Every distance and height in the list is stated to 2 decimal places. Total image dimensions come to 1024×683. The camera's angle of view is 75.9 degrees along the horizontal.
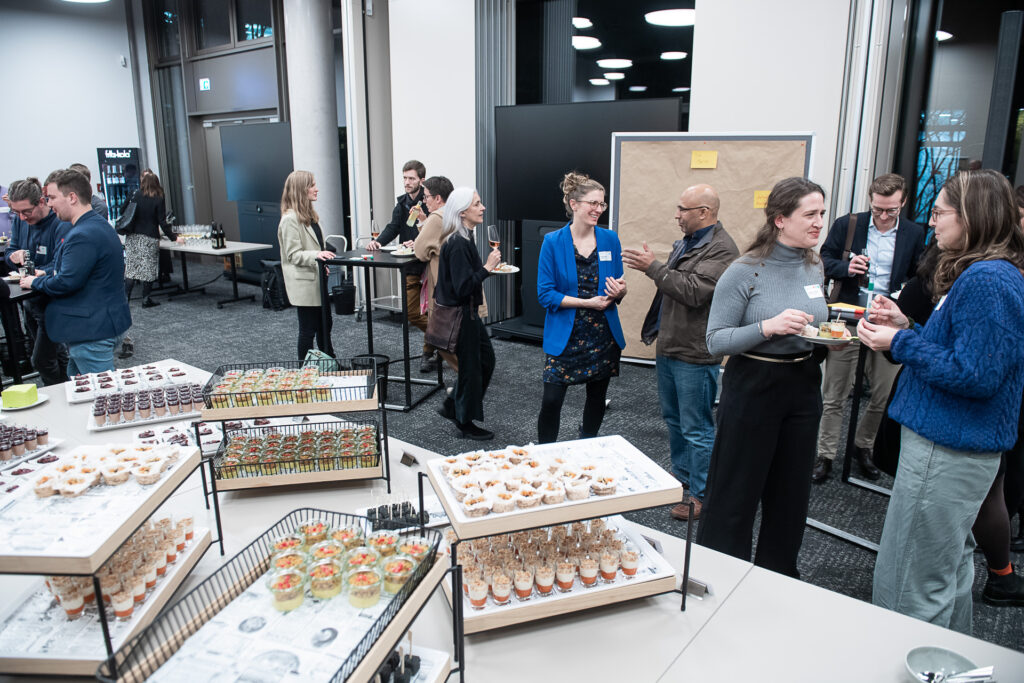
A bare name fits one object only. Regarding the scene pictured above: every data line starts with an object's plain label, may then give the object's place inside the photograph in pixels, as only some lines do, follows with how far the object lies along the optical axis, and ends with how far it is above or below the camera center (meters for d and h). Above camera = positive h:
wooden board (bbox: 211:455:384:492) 1.95 -0.88
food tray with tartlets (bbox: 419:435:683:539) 1.29 -0.64
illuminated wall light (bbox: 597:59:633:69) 6.35 +1.12
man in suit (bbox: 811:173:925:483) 3.24 -0.45
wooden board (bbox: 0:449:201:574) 1.05 -0.60
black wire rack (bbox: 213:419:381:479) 1.96 -0.84
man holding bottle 4.88 -0.37
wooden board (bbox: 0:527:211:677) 1.21 -0.86
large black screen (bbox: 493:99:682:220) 4.96 +0.31
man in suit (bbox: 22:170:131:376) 3.19 -0.49
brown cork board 4.23 +0.03
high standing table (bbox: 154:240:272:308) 7.16 -0.73
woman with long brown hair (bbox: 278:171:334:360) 4.25 -0.43
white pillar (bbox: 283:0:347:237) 7.03 +0.88
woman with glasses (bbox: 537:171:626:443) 2.96 -0.50
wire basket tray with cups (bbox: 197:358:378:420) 1.87 -0.62
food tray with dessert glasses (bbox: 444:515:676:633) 1.38 -0.84
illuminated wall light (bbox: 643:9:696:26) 5.57 +1.37
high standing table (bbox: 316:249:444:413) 4.04 -0.52
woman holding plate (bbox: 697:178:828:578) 1.99 -0.58
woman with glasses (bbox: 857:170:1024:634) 1.61 -0.51
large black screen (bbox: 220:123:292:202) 8.00 +0.26
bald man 2.71 -0.58
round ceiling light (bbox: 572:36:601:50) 6.28 +1.30
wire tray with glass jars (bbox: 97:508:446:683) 0.99 -0.70
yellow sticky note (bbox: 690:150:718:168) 4.39 +0.15
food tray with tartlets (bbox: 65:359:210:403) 2.75 -0.85
